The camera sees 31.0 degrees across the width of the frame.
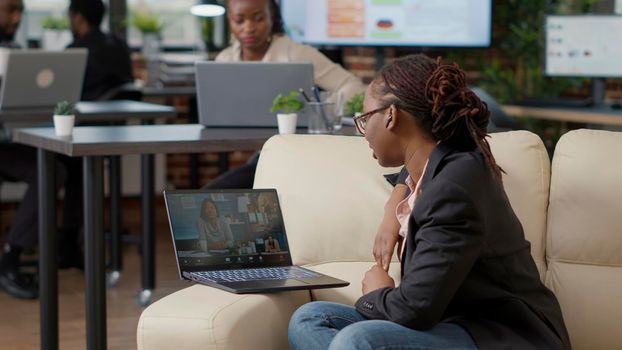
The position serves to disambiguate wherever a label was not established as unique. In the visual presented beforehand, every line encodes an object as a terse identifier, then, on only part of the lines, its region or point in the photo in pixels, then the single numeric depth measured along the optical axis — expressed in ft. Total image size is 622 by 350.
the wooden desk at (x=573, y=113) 17.33
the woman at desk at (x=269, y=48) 14.70
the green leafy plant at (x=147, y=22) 23.26
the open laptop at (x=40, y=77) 15.98
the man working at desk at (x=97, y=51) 19.21
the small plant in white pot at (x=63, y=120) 12.03
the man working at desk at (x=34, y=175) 16.51
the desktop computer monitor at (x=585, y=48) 19.10
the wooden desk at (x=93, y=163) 11.35
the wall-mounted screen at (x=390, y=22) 19.34
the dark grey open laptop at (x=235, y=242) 8.48
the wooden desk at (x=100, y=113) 15.70
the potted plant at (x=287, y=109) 12.23
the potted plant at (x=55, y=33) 22.61
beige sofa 8.07
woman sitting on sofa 7.16
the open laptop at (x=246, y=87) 12.86
